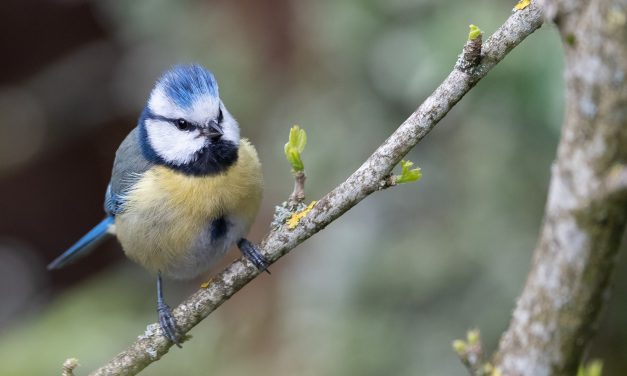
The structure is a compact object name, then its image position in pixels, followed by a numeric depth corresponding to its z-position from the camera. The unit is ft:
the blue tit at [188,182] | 9.02
